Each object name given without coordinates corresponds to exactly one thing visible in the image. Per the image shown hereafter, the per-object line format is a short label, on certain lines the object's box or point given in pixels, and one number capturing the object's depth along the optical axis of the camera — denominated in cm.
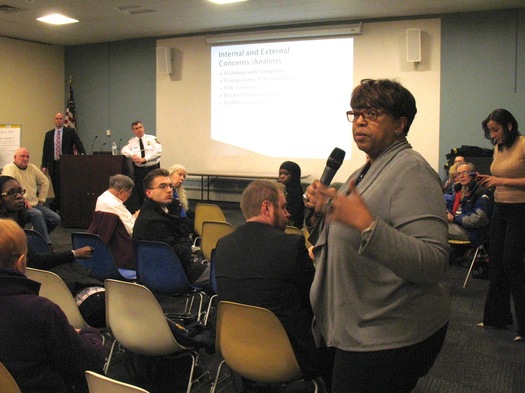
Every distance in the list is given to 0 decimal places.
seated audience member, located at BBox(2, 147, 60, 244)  687
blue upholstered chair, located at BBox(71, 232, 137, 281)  402
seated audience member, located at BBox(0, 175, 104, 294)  330
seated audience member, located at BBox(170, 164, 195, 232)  601
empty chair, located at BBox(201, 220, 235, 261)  465
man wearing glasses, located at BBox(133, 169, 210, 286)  401
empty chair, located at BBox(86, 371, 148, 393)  149
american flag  1217
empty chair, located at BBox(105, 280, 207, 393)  267
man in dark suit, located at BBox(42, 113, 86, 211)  1023
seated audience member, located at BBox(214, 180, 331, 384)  236
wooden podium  887
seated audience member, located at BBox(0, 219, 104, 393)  186
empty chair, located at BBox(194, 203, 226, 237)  573
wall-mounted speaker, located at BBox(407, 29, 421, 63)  886
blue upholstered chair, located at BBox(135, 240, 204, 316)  376
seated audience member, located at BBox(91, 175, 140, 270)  444
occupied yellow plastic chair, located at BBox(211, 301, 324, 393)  231
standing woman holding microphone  146
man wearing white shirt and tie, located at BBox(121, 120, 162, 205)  935
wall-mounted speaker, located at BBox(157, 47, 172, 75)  1109
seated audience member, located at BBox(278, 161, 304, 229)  535
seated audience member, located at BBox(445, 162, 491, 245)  553
